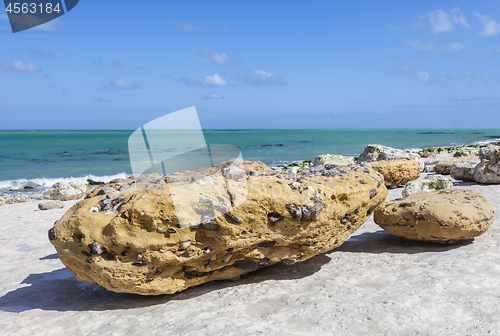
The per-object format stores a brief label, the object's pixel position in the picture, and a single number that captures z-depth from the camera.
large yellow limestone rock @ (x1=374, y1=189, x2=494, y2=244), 4.08
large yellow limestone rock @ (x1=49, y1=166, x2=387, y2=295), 2.91
